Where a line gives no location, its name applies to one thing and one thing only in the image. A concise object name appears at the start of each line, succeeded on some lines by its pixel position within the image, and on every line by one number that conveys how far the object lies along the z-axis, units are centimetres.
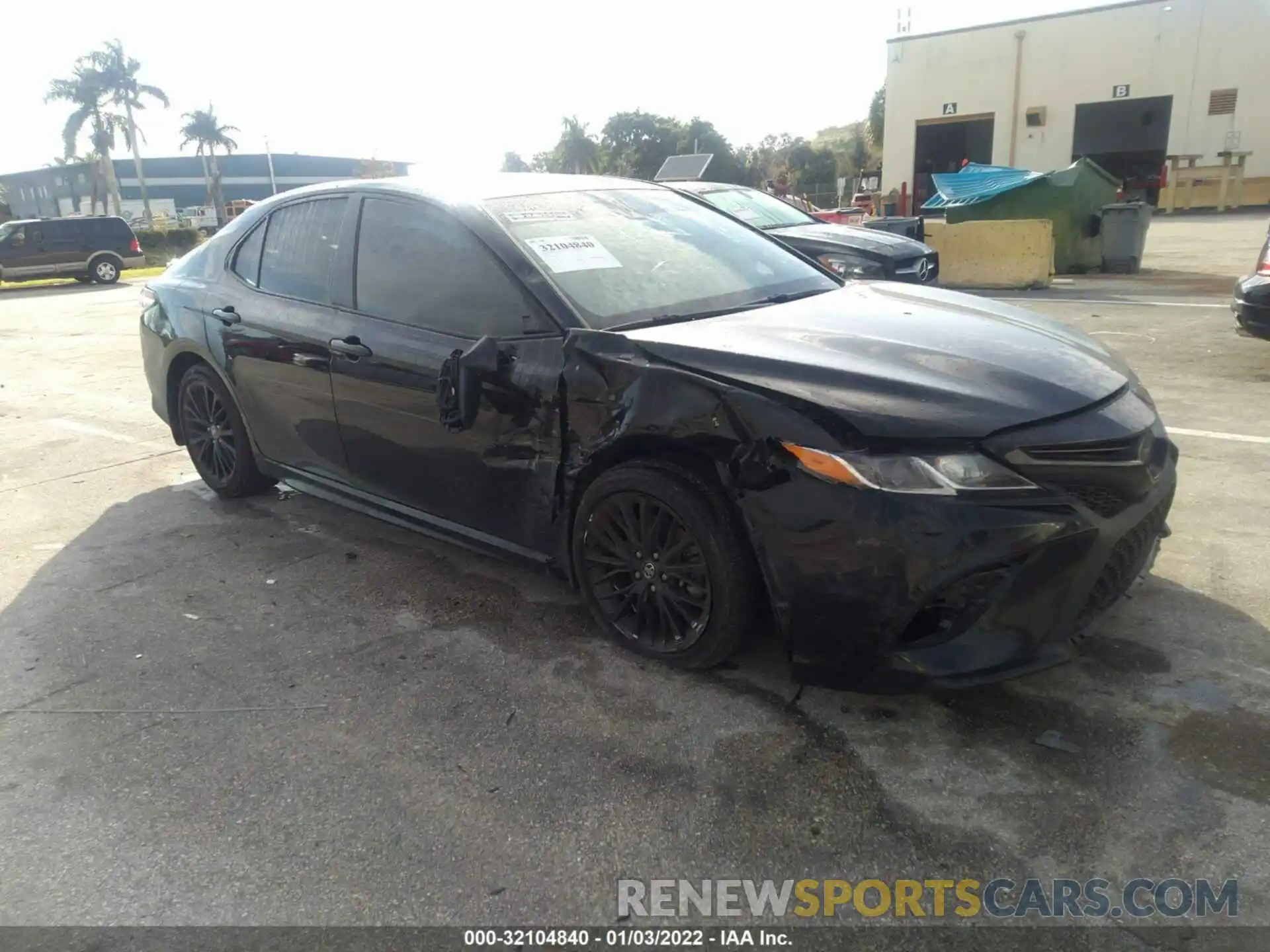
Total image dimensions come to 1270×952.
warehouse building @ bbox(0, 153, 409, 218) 8456
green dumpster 1454
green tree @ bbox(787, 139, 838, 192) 6669
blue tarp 1498
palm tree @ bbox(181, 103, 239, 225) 6812
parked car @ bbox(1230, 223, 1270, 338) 659
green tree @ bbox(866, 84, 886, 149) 6159
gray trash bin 1432
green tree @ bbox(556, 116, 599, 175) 7206
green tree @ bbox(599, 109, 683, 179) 6912
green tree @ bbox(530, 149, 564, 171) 7412
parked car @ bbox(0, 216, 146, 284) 2281
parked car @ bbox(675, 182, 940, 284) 974
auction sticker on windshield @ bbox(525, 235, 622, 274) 331
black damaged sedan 247
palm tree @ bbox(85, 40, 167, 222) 5262
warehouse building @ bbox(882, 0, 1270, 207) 3559
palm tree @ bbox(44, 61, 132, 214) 5244
